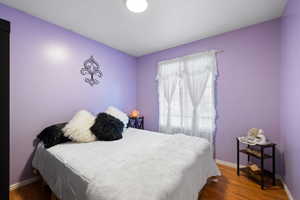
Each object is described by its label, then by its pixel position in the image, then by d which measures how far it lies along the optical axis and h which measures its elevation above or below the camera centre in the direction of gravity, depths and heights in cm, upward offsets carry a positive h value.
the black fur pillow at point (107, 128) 194 -46
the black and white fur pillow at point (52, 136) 170 -52
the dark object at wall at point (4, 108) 61 -4
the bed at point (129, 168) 87 -62
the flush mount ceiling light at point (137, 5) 158 +121
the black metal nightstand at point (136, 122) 320 -60
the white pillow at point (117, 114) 255 -30
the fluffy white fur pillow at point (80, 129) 181 -43
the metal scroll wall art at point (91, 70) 250 +59
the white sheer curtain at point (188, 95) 248 +11
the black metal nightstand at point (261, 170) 174 -96
